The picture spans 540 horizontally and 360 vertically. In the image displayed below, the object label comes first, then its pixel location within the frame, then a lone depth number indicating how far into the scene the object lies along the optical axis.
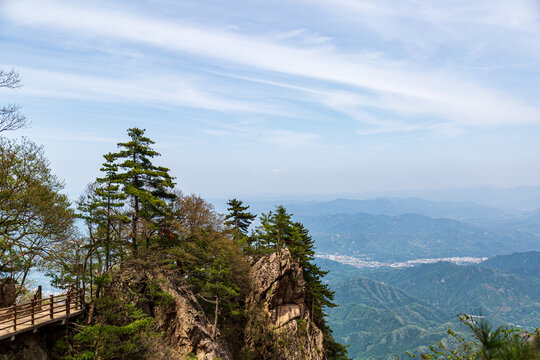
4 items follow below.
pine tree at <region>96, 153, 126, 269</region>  21.65
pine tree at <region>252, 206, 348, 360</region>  40.66
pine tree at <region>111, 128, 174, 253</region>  24.64
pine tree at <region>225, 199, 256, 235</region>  42.43
